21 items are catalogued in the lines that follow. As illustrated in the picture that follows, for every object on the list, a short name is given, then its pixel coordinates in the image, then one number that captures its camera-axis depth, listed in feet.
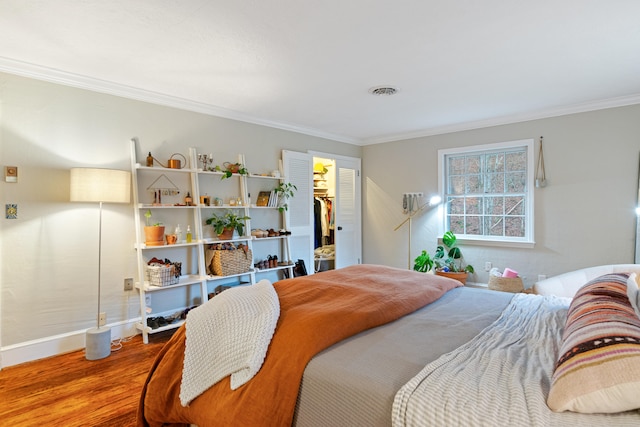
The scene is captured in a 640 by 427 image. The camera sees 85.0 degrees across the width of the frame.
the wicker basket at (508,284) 12.84
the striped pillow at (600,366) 3.13
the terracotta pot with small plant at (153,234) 10.94
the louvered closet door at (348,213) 18.28
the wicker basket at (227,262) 12.35
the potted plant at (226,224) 12.74
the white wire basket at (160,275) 10.75
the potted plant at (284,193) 14.94
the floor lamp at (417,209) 16.33
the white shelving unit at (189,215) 10.95
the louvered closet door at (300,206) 15.71
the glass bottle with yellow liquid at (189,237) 12.01
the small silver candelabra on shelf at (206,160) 12.68
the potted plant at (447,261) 15.42
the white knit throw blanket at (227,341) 4.84
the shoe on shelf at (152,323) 10.87
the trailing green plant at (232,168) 13.03
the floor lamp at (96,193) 9.32
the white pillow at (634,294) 4.31
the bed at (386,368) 3.47
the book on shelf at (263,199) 14.34
